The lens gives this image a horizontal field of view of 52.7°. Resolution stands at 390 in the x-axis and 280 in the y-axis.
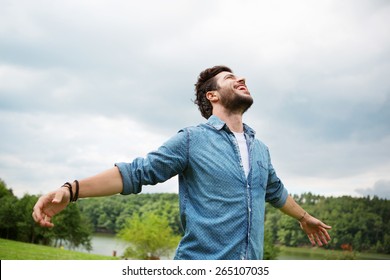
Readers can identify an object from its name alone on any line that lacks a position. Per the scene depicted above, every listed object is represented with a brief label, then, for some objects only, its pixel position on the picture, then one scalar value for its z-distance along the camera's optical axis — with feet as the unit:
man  7.58
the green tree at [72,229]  134.82
